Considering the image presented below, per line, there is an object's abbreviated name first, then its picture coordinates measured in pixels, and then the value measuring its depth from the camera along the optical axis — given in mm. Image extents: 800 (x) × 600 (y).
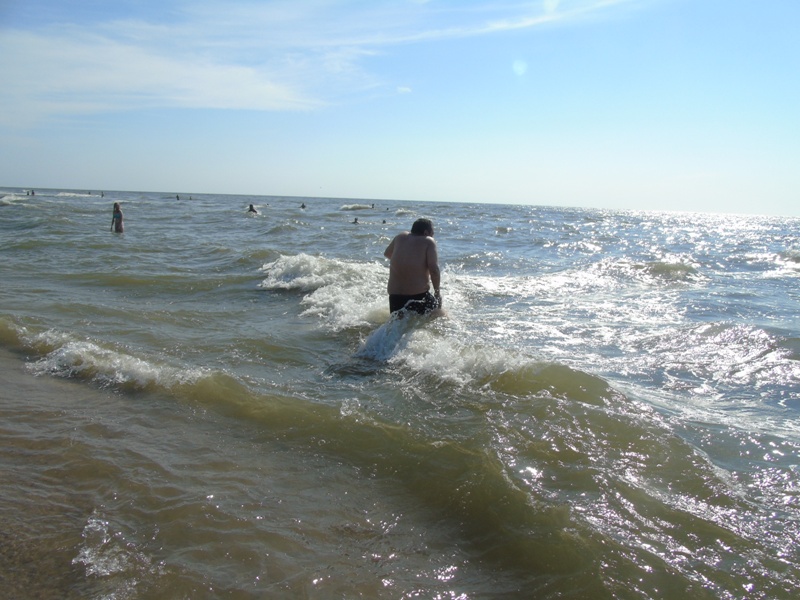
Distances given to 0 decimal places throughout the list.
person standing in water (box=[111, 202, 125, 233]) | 21422
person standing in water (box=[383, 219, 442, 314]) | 7125
